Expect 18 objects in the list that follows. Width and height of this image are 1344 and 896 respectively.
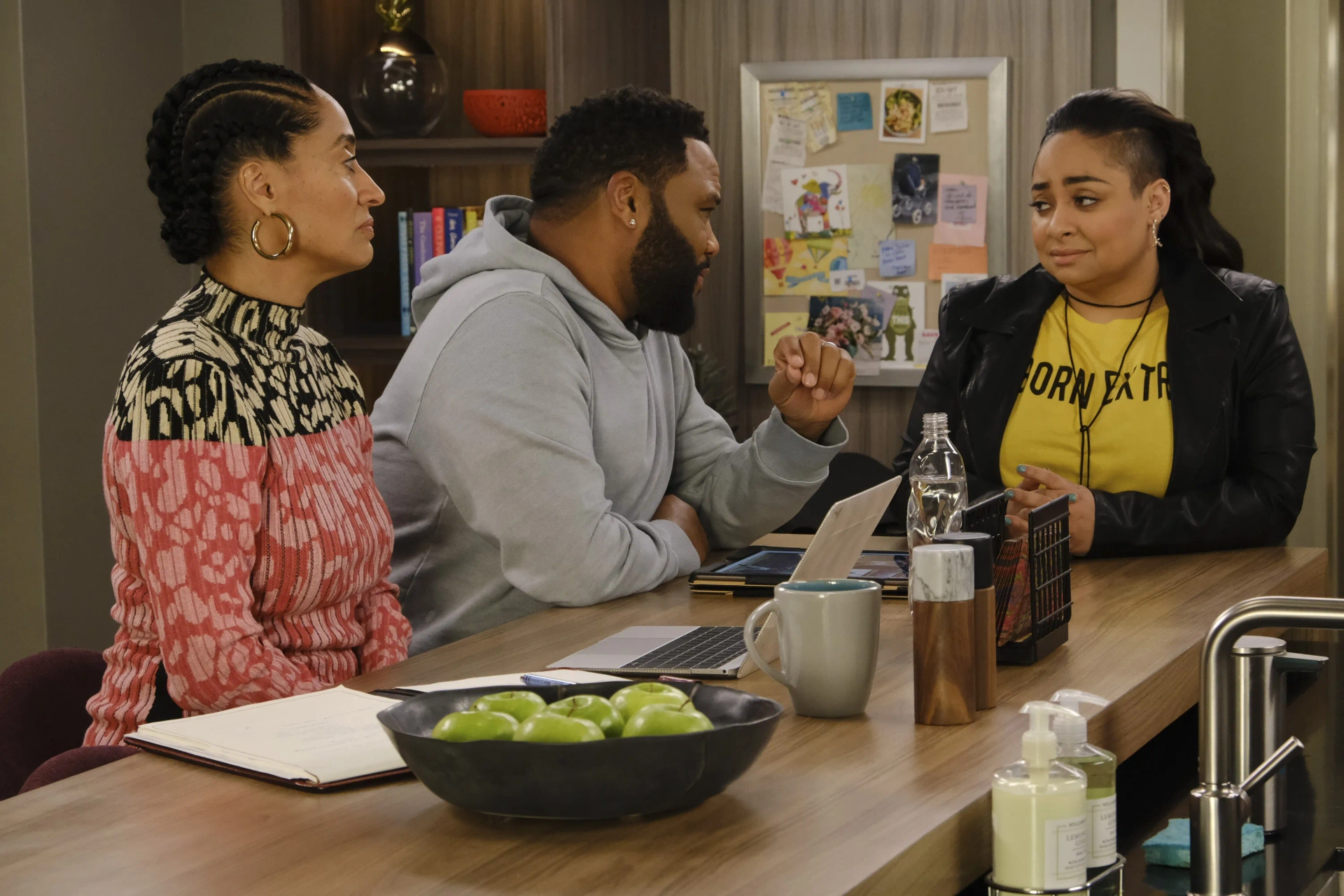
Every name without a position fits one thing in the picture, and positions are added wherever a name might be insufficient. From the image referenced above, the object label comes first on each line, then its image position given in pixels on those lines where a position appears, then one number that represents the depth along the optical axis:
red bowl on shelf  3.85
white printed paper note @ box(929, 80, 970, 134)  3.84
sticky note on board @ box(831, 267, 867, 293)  3.94
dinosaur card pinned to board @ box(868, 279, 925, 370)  3.91
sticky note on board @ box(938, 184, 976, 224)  3.84
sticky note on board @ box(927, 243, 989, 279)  3.85
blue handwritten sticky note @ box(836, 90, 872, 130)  3.90
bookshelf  3.95
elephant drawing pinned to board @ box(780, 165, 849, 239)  3.92
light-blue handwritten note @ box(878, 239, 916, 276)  3.90
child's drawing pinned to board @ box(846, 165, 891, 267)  3.91
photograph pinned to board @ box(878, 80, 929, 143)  3.86
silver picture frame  3.80
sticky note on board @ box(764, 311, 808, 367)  4.00
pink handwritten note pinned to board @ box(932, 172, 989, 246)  3.83
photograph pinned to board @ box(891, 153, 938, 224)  3.87
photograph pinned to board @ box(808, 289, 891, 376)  3.94
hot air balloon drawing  3.95
